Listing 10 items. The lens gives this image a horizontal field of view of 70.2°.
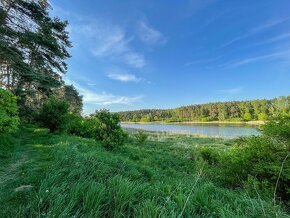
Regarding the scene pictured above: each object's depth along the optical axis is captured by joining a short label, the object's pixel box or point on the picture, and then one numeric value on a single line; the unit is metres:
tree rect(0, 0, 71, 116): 13.99
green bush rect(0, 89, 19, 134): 8.78
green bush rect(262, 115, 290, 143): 6.62
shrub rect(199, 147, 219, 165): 13.65
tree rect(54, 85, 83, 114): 36.47
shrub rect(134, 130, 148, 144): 24.31
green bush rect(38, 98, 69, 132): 15.44
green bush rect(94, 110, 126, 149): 12.95
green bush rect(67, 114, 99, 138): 18.81
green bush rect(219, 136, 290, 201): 6.12
